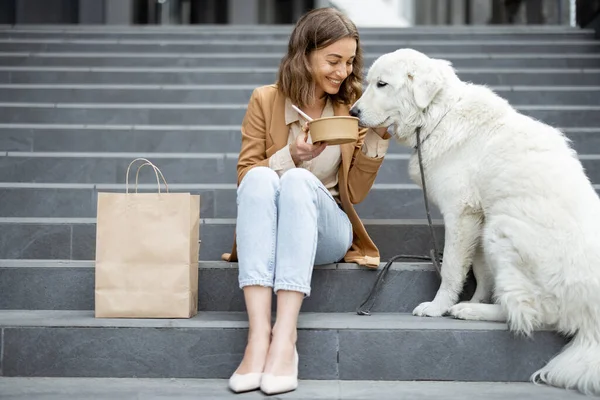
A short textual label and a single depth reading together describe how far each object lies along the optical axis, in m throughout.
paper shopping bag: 2.84
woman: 2.63
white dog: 2.63
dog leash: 3.14
